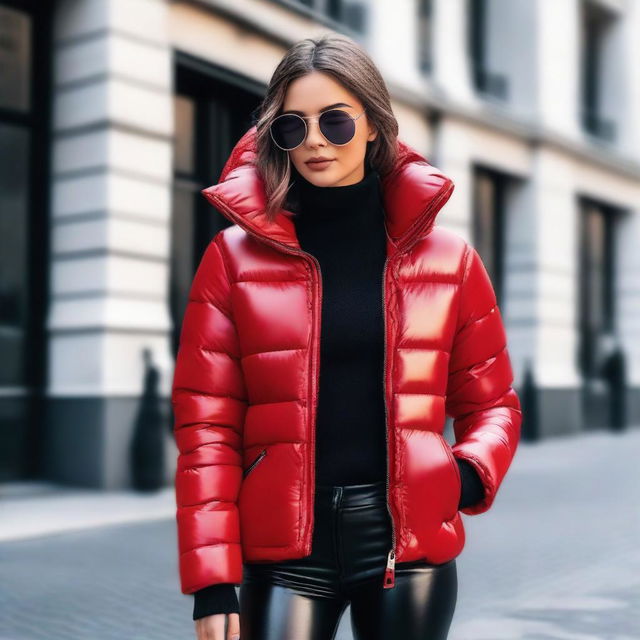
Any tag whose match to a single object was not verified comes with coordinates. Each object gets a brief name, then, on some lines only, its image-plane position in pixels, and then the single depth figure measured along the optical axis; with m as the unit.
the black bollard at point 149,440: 10.77
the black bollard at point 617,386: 20.91
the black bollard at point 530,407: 18.34
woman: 2.29
